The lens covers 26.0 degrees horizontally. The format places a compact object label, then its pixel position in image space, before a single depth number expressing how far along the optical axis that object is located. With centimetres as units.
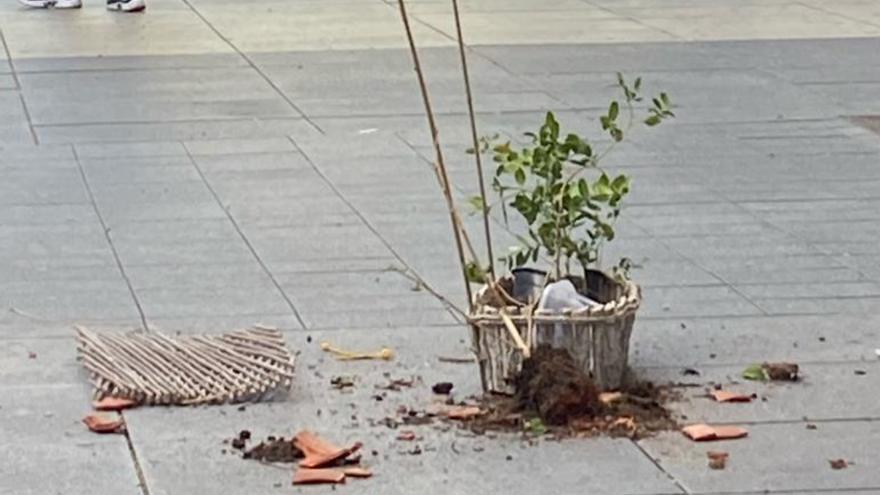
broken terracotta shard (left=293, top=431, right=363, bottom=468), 555
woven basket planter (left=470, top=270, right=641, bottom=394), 593
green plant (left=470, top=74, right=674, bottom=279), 628
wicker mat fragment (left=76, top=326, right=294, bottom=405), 610
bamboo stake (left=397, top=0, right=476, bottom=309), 613
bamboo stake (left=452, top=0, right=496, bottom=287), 617
